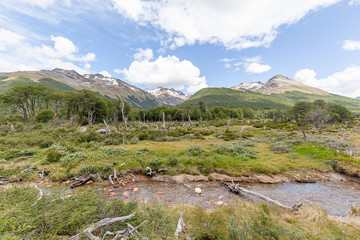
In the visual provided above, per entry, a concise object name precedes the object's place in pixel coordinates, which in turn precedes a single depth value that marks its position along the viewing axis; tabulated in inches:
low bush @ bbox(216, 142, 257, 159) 593.3
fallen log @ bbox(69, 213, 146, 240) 143.5
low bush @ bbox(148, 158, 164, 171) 492.3
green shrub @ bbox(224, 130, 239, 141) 1040.0
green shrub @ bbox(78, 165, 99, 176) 438.3
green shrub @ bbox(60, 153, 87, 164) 495.1
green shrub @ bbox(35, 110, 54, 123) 1529.2
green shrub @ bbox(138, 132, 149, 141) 989.2
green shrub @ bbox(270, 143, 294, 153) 677.9
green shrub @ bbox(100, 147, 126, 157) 572.6
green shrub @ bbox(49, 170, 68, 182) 419.5
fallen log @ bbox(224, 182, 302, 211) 287.6
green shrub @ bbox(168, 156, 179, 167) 510.0
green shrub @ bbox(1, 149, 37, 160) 536.9
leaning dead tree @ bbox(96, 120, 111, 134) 1074.6
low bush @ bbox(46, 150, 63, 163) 506.0
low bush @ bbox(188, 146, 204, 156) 607.2
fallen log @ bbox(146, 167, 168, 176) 464.8
